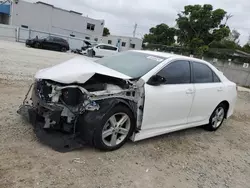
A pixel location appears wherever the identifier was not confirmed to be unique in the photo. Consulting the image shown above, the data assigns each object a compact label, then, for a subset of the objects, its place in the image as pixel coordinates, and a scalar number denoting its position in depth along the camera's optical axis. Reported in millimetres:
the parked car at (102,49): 19054
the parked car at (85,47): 20190
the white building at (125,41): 32682
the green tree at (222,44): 26159
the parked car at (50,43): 18083
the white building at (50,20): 28486
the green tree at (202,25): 26008
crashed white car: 2645
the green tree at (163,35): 32553
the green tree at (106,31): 47720
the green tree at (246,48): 29003
